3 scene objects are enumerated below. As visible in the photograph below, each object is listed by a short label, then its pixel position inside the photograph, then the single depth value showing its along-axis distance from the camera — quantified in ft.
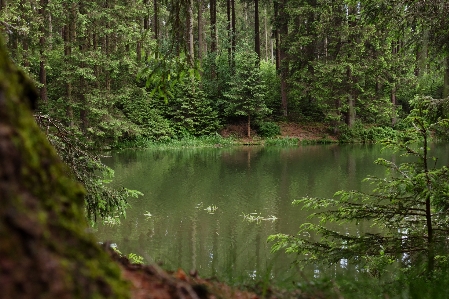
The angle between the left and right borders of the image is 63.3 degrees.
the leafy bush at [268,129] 85.71
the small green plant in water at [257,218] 30.71
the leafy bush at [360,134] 84.62
